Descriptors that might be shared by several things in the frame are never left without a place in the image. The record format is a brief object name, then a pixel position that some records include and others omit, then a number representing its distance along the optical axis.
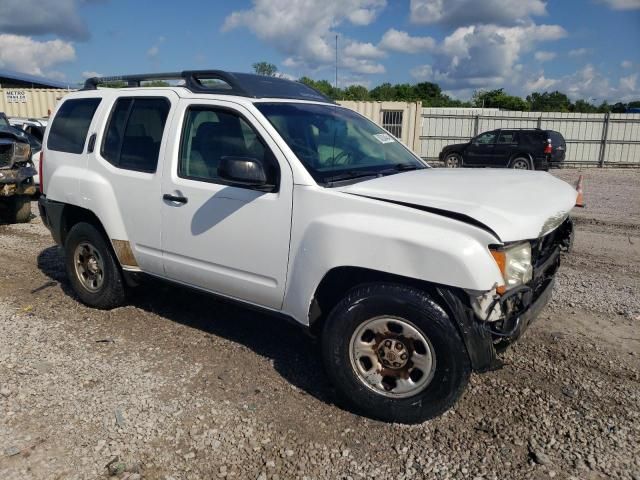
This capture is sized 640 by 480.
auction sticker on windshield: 4.36
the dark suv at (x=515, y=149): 18.80
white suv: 2.86
